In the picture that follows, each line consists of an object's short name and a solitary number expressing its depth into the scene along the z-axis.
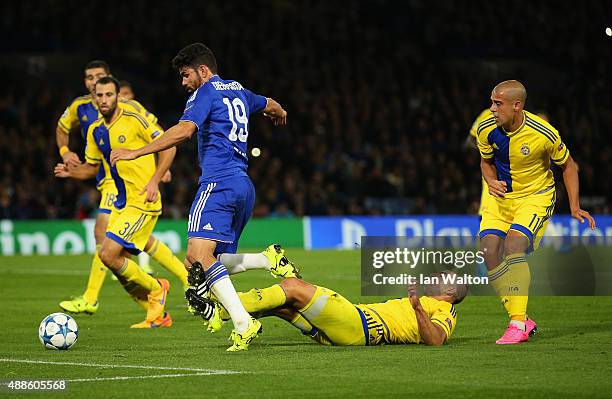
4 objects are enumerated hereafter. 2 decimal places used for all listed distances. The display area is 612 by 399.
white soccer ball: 18.72
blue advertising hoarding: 47.66
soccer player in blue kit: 17.95
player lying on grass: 17.66
